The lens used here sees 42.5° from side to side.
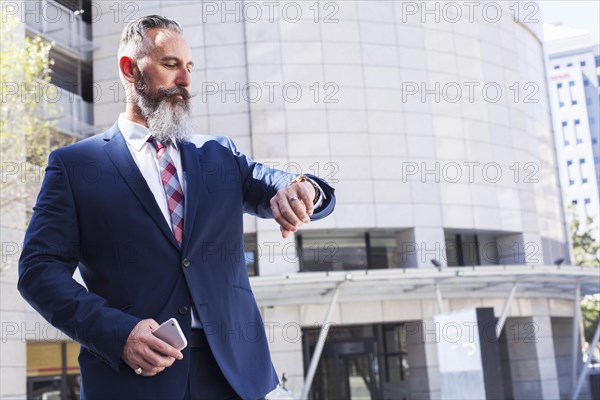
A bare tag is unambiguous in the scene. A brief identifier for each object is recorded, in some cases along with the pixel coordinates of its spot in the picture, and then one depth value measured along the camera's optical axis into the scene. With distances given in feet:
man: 6.75
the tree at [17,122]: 58.54
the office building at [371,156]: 90.74
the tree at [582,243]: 164.86
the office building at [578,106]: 355.56
